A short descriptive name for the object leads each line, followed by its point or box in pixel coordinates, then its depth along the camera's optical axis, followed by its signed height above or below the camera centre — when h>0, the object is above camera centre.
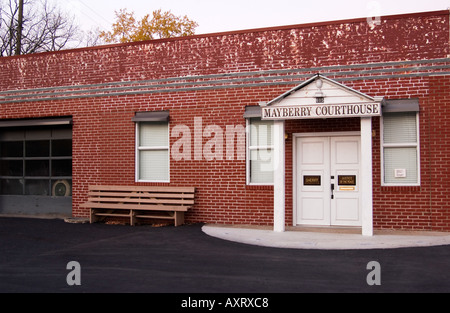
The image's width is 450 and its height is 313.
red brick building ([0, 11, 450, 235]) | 11.40 +1.37
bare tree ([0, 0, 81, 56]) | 34.84 +10.06
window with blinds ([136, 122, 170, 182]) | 13.80 +0.67
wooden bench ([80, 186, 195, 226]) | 12.95 -0.69
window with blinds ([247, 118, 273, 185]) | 12.75 +0.61
